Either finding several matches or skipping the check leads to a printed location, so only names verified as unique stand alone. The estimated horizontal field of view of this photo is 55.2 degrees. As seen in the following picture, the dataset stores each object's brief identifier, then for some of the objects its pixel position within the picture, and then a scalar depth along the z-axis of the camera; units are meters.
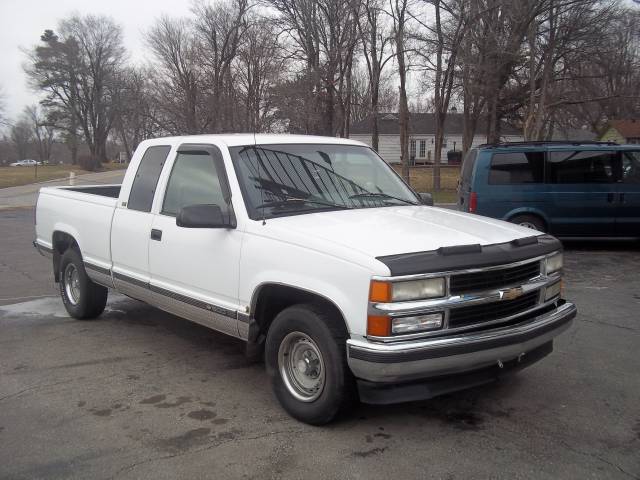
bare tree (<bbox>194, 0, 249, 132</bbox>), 29.80
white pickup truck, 3.47
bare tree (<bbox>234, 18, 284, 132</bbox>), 29.09
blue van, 10.92
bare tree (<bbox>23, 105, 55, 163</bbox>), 89.38
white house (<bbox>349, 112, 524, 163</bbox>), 56.31
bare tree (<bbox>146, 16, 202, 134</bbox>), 31.27
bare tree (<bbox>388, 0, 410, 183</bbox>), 23.62
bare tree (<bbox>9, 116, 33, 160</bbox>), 95.94
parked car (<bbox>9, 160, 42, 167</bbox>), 84.28
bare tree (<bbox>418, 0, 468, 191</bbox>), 21.70
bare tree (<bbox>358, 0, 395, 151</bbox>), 25.69
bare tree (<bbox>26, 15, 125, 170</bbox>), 63.53
